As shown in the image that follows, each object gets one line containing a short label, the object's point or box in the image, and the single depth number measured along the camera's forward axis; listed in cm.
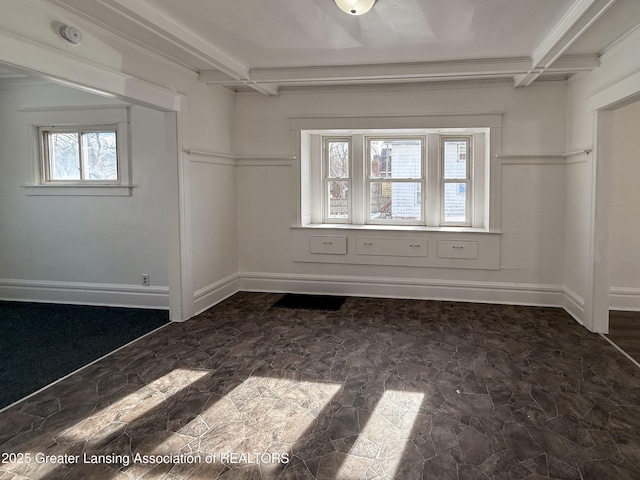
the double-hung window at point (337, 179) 580
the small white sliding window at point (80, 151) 487
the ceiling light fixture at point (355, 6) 277
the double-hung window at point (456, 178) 546
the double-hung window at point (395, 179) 563
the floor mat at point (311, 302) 498
